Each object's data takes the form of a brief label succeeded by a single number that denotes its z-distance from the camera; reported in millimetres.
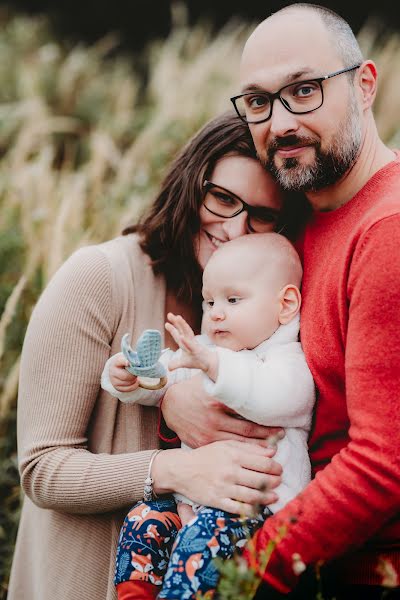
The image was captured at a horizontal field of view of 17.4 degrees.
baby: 1347
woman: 1476
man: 1299
